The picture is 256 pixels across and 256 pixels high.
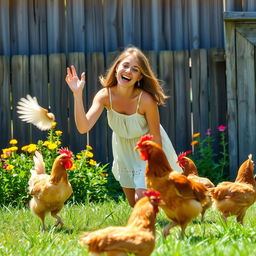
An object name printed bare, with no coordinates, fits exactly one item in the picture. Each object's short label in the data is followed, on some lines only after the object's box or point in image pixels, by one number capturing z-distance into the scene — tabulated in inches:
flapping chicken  408.7
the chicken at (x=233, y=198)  334.9
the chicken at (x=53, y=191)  350.8
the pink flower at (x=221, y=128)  470.7
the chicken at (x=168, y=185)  297.4
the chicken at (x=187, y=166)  391.7
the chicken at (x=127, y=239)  239.5
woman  369.7
